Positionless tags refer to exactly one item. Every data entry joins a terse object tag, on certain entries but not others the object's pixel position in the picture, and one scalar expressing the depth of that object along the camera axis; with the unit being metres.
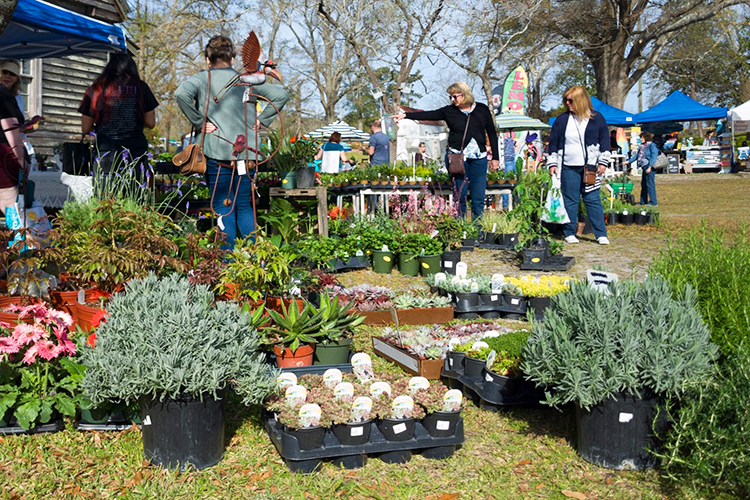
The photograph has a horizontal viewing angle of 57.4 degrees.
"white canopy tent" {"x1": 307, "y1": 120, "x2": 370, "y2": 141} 23.51
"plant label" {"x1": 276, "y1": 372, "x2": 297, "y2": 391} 3.25
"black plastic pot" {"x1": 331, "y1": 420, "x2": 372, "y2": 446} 2.94
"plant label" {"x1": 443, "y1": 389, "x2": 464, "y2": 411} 3.09
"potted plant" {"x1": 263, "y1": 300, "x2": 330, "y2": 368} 3.78
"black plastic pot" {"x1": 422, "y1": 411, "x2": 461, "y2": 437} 3.06
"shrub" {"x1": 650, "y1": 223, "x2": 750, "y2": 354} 3.06
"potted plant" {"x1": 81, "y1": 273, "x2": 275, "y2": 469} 2.73
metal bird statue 5.30
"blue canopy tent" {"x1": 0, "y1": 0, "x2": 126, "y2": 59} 6.32
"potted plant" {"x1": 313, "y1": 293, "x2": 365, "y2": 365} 3.88
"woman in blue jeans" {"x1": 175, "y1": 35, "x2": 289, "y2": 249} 5.47
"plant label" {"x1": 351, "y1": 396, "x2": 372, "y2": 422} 2.97
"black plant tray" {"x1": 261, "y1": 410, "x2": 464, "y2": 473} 2.88
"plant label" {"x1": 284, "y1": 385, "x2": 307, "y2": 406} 3.09
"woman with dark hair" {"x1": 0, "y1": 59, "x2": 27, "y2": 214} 5.22
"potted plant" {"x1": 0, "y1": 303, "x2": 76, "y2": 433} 3.11
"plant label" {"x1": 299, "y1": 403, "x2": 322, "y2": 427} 2.91
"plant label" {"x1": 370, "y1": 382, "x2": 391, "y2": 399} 3.22
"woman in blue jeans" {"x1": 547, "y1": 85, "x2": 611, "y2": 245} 8.20
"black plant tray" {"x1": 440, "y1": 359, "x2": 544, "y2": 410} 3.52
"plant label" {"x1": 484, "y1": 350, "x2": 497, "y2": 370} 3.68
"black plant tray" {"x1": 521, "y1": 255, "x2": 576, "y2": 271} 7.23
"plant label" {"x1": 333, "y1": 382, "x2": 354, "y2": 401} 3.16
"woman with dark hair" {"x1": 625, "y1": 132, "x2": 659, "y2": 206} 14.49
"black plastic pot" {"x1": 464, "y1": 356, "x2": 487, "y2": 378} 3.75
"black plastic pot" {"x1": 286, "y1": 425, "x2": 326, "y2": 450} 2.89
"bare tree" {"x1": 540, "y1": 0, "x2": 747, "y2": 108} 25.81
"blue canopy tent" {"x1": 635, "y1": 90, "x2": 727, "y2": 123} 24.78
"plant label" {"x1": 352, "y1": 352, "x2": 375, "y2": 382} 3.53
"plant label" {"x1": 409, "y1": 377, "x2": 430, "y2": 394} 3.31
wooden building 12.84
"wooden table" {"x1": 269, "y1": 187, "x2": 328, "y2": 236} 7.42
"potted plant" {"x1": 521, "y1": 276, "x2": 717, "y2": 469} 2.75
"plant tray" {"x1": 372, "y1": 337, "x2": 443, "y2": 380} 3.98
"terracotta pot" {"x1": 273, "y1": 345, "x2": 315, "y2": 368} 3.78
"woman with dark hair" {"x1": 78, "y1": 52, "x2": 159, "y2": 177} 6.04
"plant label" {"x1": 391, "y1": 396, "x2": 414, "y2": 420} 3.04
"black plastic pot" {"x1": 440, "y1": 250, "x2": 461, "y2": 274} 6.98
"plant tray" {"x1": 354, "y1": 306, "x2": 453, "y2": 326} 5.02
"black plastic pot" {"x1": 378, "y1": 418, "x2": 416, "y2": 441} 3.00
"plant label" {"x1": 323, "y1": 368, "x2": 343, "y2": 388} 3.40
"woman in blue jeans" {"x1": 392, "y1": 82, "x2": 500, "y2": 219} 8.48
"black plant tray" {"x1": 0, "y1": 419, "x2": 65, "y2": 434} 3.16
